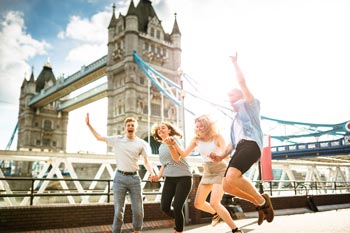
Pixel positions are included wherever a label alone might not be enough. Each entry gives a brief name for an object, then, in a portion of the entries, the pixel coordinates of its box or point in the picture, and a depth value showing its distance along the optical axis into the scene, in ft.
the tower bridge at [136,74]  132.77
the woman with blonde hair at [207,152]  13.26
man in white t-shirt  13.85
